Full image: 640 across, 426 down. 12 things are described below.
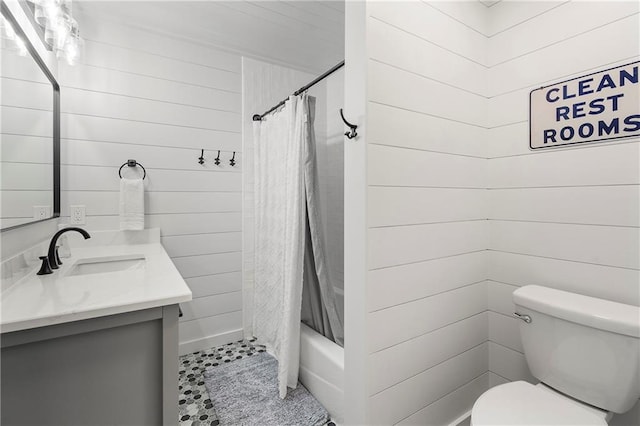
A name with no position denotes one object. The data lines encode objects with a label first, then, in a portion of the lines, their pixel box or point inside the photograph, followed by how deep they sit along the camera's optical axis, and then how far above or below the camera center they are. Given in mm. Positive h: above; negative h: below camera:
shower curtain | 1773 -135
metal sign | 1181 +436
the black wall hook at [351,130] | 1215 +326
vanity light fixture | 1331 +880
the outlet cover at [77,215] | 1885 -40
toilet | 1043 -617
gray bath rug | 1589 -1137
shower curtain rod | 1551 +748
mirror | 1080 +339
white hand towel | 1976 +32
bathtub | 1544 -919
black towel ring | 2033 +313
